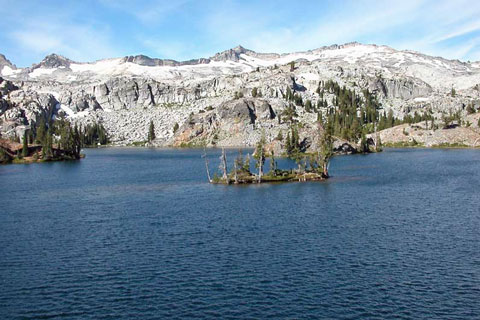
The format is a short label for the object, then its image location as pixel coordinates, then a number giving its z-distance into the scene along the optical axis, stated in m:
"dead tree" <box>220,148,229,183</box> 115.59
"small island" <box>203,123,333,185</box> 116.69
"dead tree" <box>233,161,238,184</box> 115.38
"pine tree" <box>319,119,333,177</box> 121.56
